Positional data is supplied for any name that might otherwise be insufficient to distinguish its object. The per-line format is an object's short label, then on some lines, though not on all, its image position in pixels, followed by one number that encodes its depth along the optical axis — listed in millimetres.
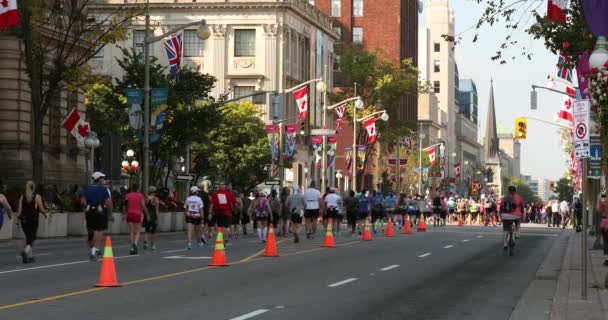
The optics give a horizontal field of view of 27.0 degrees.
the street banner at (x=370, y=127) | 80500
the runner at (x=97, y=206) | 26516
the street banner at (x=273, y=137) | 68188
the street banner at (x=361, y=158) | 84438
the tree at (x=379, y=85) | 96500
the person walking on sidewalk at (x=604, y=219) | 26486
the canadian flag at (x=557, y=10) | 24453
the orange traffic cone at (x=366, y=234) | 40875
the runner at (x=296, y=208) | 39178
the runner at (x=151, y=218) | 31891
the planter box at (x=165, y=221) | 49344
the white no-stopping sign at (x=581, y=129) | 17734
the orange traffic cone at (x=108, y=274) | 19031
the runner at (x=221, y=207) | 35000
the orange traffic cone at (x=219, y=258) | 24762
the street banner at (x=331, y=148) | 79756
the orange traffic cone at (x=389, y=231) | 45938
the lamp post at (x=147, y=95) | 44062
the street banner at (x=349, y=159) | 83562
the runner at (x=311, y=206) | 41281
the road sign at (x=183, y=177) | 52406
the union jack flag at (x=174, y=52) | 47750
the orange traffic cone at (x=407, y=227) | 50500
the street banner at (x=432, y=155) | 98875
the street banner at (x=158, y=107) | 45719
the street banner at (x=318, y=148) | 75475
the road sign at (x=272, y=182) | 63750
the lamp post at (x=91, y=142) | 48344
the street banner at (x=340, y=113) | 73938
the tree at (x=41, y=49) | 40062
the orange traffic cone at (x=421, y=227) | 54812
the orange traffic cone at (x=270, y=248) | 29250
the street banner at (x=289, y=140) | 72500
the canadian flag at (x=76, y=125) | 45781
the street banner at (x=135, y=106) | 45344
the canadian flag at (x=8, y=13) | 32438
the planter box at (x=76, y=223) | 42281
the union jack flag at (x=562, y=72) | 26064
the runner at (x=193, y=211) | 33812
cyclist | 32562
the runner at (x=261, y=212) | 38125
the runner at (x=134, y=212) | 29438
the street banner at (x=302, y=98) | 66538
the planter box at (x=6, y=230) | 36759
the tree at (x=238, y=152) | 78875
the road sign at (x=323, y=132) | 66188
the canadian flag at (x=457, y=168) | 120262
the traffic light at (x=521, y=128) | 66250
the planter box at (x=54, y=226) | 39688
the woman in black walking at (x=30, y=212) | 25859
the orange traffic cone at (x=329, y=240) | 35000
